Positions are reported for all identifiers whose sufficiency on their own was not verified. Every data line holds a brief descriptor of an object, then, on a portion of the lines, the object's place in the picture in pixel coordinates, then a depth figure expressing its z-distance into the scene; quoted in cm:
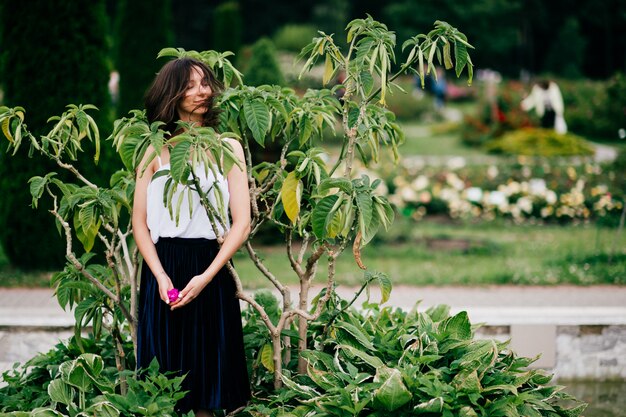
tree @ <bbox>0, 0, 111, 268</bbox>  730
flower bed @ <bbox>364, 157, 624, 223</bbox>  1032
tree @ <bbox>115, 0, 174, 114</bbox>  1329
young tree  286
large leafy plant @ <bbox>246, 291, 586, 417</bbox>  303
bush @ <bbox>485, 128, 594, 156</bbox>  1620
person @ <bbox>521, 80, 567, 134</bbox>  1681
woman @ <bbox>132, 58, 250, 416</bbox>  303
